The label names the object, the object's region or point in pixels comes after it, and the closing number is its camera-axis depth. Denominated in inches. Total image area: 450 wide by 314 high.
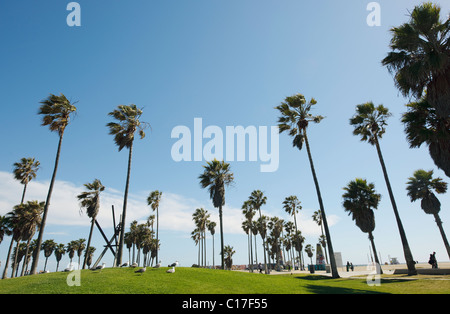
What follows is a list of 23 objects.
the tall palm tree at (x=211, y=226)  3192.4
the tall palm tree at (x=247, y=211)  2353.2
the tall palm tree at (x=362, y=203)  1154.0
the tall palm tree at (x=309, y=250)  3991.6
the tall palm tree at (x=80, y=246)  3531.5
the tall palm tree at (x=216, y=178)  1264.8
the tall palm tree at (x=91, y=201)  1338.6
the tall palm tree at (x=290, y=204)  2541.8
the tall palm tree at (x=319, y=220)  2868.6
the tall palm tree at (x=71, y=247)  3506.4
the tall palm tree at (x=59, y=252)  3373.5
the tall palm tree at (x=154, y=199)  2348.7
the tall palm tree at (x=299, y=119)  1071.6
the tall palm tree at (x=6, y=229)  1488.7
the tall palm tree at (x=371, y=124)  947.5
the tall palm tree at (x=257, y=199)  2136.9
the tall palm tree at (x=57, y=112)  950.4
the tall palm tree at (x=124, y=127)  1075.9
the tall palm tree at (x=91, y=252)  3830.7
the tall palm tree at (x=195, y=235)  3304.4
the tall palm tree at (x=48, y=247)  3235.2
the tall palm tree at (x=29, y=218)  1549.0
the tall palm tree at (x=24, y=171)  1696.6
